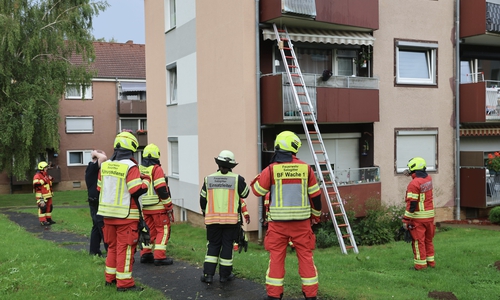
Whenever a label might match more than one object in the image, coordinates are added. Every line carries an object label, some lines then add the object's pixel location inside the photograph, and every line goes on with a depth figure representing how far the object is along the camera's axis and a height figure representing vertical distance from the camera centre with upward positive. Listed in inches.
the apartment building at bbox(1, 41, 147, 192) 1258.0 +70.8
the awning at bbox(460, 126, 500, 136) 621.6 +6.8
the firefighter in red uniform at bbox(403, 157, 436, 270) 313.3 -55.7
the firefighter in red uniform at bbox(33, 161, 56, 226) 537.3 -59.3
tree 810.2 +136.6
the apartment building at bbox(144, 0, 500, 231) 502.3 +56.3
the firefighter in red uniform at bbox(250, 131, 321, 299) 220.2 -34.4
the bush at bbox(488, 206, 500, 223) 568.7 -96.7
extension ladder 446.6 -7.3
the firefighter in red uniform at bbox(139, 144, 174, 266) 304.2 -50.1
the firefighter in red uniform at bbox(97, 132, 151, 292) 232.7 -34.2
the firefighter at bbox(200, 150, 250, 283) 258.1 -41.2
